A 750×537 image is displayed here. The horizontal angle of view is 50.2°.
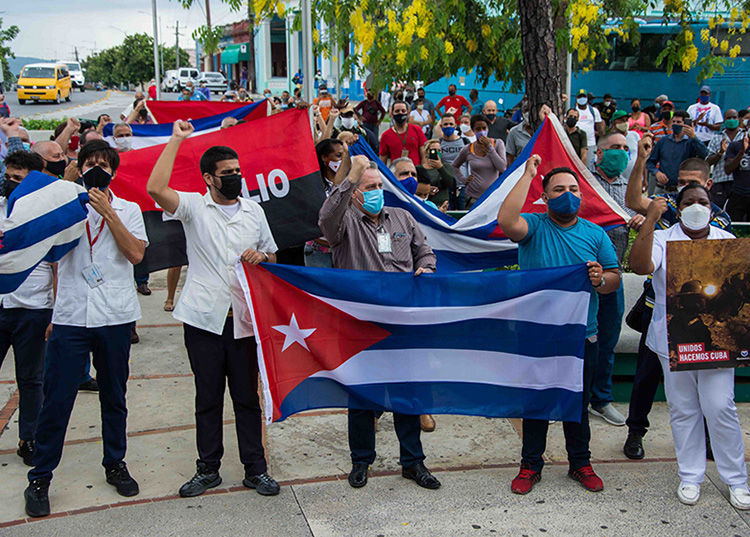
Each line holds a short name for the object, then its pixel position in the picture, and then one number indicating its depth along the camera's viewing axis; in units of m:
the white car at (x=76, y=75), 69.88
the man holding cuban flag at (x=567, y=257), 4.59
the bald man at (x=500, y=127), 14.98
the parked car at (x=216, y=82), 57.16
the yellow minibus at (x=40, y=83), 44.69
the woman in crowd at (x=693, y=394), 4.56
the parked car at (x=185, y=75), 61.59
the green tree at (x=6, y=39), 60.72
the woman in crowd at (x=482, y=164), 9.04
